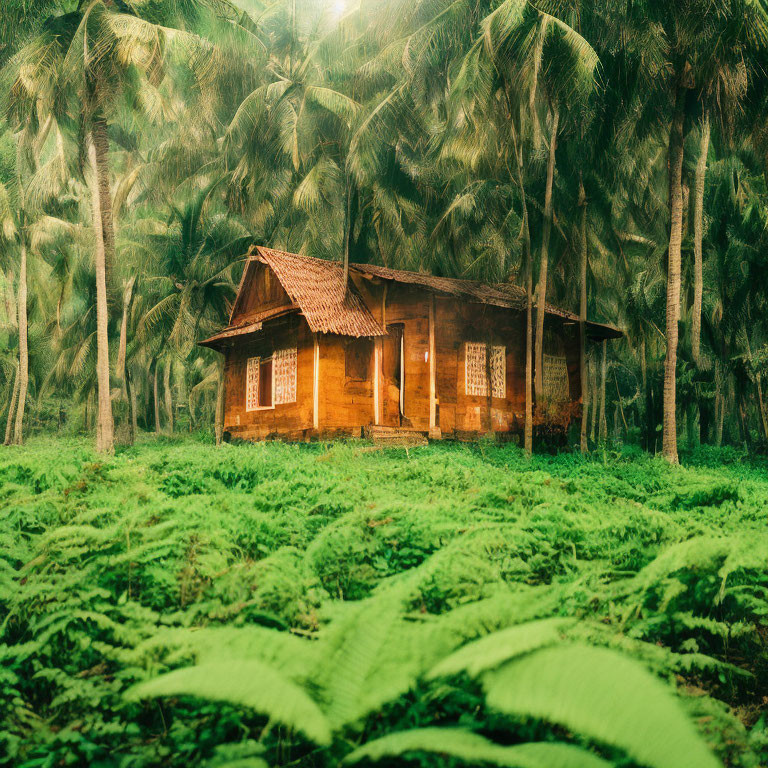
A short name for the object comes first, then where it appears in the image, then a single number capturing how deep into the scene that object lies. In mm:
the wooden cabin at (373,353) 16578
